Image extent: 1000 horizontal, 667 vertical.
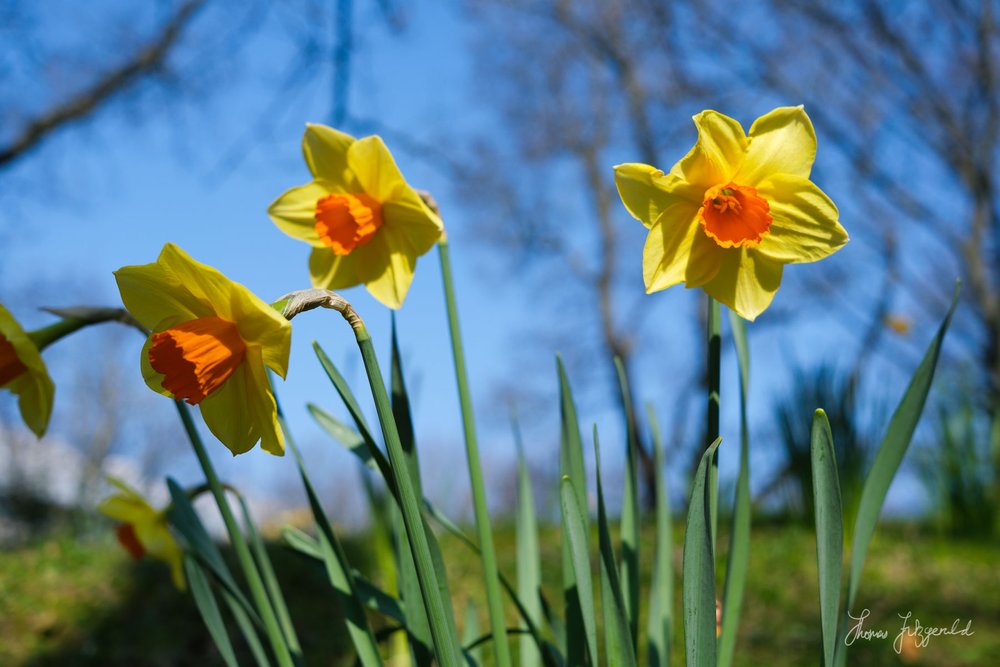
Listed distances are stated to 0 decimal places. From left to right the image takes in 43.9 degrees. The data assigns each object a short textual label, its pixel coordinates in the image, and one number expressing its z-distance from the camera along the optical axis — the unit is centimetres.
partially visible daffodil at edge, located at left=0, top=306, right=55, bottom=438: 50
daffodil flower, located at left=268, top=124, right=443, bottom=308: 53
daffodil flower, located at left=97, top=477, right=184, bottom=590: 68
